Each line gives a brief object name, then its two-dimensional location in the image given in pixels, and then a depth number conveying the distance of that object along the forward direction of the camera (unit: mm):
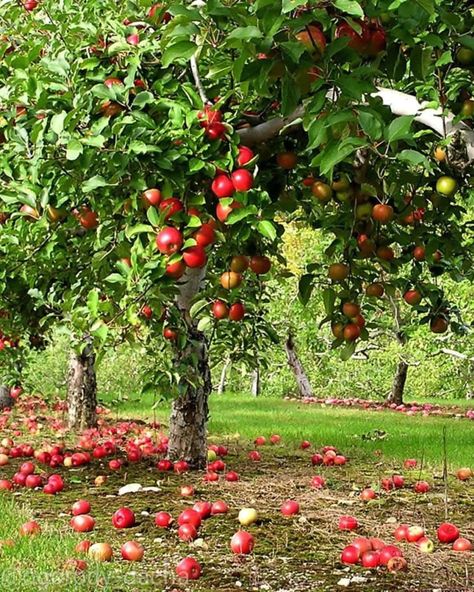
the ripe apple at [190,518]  4305
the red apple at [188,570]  3445
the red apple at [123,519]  4438
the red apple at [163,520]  4426
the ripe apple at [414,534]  4109
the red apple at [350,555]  3748
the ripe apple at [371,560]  3678
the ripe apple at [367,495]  5332
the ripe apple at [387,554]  3672
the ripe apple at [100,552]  3699
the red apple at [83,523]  4332
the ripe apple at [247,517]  4508
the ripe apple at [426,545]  3992
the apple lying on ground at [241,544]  3875
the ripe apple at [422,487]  5590
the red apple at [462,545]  4016
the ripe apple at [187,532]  4152
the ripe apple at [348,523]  4438
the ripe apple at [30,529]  4113
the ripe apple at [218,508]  4727
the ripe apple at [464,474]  6457
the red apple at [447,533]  4141
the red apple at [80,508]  4746
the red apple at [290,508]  4777
